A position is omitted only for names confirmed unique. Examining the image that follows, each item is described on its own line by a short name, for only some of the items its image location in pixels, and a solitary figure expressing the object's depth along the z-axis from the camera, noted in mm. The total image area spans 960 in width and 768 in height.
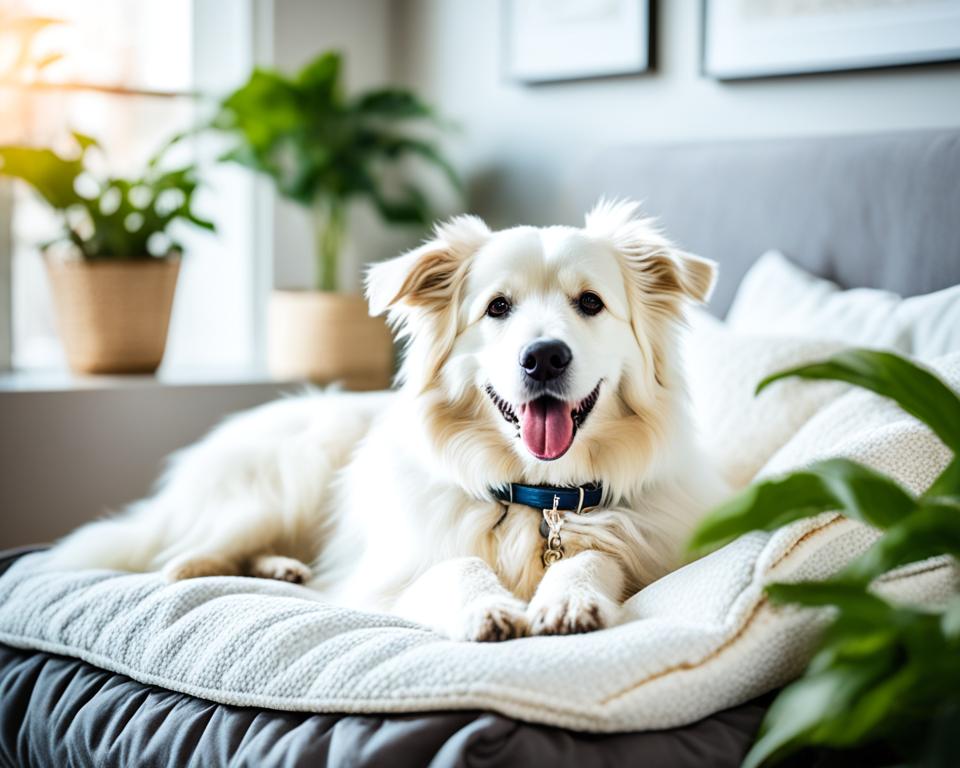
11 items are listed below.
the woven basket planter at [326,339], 3775
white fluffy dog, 1781
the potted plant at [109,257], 3441
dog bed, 1378
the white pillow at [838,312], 2193
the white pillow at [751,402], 2230
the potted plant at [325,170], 3738
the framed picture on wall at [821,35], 2592
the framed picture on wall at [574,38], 3354
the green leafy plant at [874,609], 1079
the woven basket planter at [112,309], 3469
